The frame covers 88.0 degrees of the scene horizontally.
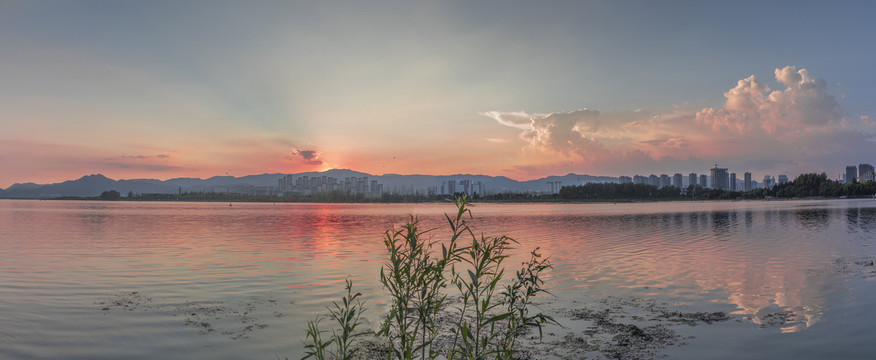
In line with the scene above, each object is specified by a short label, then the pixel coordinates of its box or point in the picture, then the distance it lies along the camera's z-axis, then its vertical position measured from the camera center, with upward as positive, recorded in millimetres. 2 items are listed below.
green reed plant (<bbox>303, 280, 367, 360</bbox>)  4930 -2984
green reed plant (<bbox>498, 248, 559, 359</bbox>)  4984 -1334
